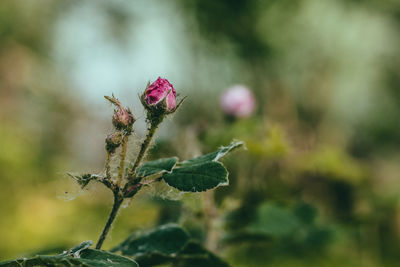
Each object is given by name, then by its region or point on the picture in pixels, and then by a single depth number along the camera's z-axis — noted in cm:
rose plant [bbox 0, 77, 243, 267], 44
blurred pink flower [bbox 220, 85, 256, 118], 88
